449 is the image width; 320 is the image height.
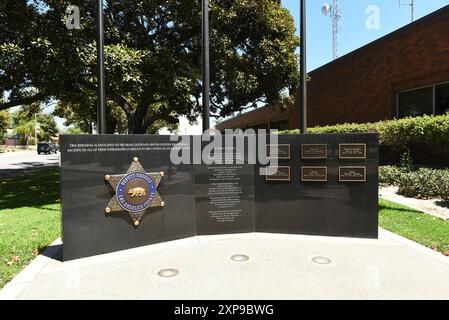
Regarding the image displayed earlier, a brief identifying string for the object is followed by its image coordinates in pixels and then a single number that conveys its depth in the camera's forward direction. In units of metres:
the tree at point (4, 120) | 55.22
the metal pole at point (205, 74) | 7.28
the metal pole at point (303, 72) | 7.97
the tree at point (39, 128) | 92.38
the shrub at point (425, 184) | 9.73
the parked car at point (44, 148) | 51.59
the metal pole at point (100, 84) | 6.88
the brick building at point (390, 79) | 14.01
